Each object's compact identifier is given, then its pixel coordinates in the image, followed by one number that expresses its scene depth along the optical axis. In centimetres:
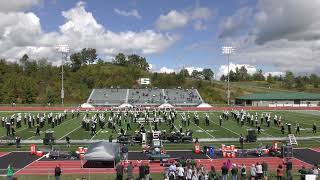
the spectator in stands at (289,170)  1160
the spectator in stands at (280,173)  1112
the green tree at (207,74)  10283
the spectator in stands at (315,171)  1096
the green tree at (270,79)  10613
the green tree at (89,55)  9461
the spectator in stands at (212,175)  1090
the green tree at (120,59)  9306
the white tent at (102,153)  1282
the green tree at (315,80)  9258
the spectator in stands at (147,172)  1140
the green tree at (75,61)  8320
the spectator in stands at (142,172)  1135
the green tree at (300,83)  8690
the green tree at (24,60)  8106
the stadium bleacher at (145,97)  5292
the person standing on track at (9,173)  1124
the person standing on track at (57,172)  1113
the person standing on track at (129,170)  1144
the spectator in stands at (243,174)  1148
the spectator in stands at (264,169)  1154
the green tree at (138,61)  9266
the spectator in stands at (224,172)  1123
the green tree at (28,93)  5470
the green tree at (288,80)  9064
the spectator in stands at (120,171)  1107
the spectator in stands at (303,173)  1100
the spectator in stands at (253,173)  1130
